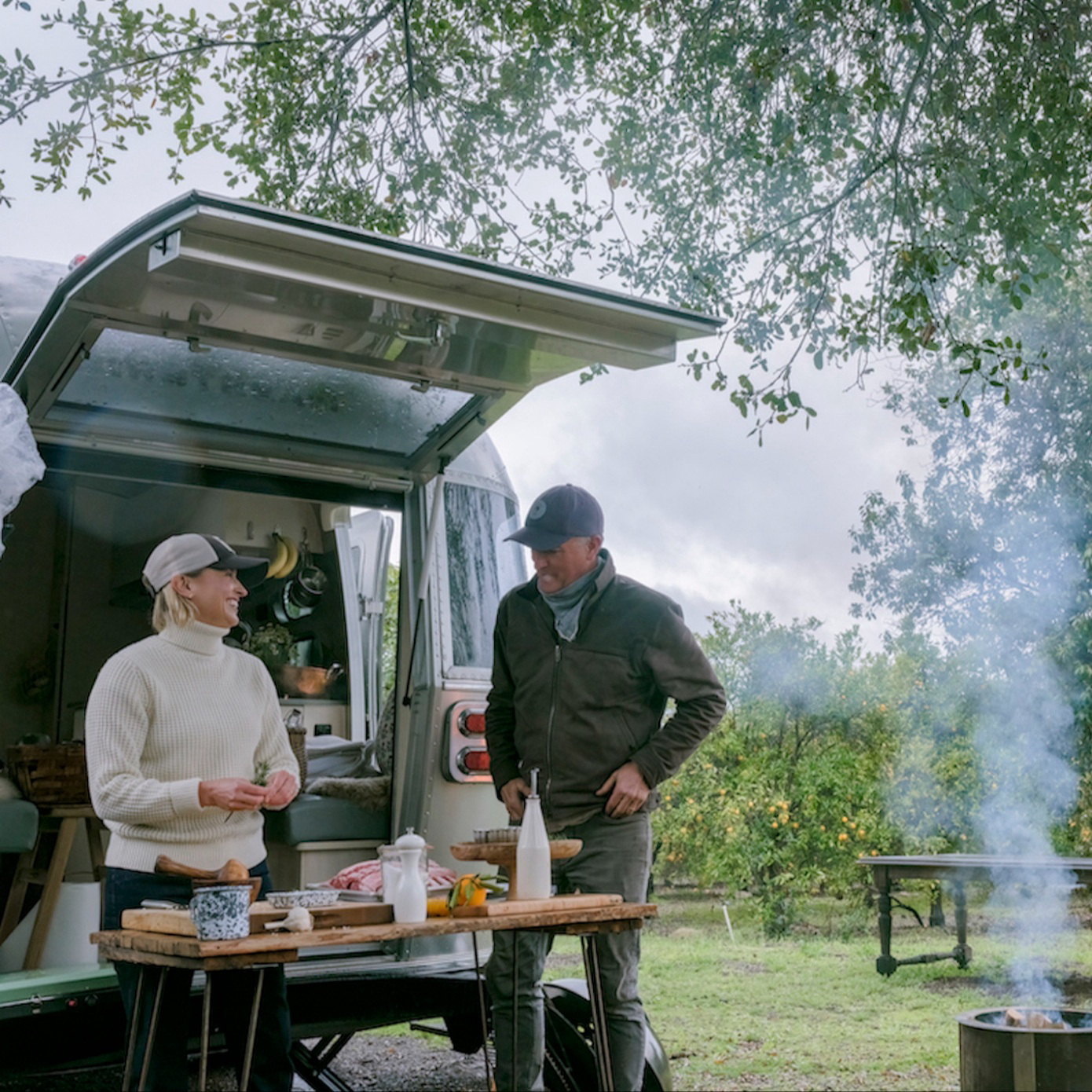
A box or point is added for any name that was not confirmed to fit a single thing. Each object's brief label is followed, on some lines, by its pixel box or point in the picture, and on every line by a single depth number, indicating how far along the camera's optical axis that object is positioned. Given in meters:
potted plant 5.90
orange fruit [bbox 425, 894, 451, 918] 2.88
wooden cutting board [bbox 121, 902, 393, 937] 2.59
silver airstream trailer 3.20
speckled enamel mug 2.46
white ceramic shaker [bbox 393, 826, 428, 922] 2.78
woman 2.86
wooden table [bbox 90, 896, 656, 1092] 2.44
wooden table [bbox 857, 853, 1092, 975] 7.21
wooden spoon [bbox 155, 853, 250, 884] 2.76
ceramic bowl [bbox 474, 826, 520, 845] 3.15
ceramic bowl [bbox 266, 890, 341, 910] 2.71
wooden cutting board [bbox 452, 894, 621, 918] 2.86
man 3.45
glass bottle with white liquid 3.01
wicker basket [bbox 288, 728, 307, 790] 5.02
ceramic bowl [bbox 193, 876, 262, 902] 2.51
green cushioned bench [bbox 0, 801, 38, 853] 4.31
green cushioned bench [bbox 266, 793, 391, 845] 4.59
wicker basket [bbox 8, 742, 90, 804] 4.51
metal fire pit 4.43
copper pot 5.72
